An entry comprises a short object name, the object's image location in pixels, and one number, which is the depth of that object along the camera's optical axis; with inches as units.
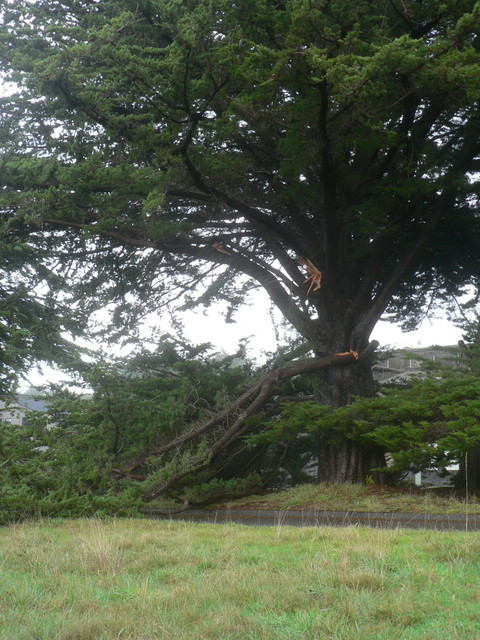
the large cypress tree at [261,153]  368.2
